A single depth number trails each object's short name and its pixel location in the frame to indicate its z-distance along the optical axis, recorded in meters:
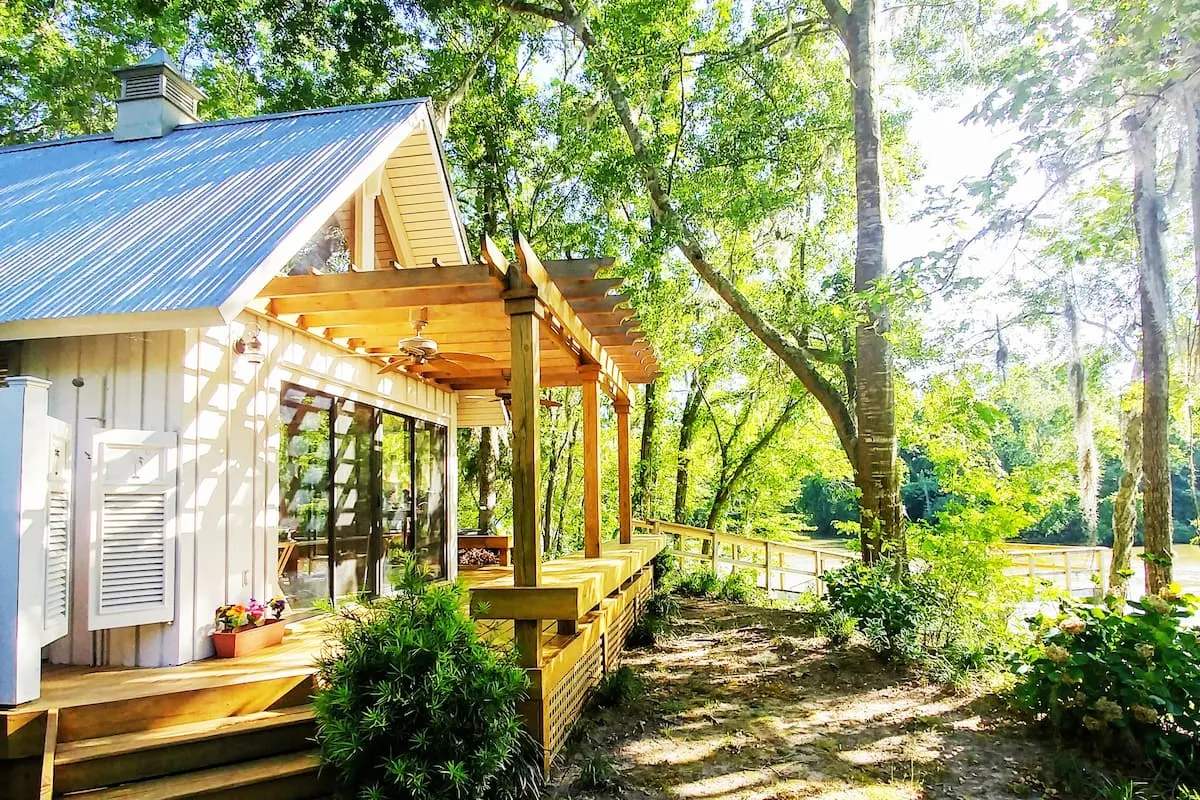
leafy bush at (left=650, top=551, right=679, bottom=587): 10.31
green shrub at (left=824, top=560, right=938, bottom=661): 6.18
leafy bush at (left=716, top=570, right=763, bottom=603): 10.62
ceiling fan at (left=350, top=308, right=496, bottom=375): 5.43
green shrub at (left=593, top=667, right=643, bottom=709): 5.20
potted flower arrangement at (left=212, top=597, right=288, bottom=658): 4.61
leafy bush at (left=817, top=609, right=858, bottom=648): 6.75
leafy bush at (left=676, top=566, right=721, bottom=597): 10.95
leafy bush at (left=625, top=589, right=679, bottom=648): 7.41
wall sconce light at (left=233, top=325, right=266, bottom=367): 5.04
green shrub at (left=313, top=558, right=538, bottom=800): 3.21
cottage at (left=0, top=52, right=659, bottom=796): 3.97
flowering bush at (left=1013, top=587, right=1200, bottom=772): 4.03
